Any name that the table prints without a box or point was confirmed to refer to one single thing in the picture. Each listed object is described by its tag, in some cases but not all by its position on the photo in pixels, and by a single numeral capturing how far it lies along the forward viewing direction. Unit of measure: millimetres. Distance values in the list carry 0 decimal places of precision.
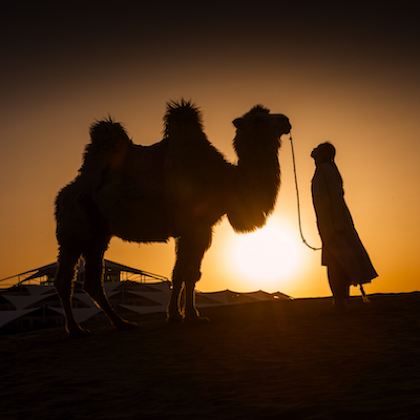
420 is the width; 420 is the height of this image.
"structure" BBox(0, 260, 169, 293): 72062
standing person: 8859
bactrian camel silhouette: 8336
